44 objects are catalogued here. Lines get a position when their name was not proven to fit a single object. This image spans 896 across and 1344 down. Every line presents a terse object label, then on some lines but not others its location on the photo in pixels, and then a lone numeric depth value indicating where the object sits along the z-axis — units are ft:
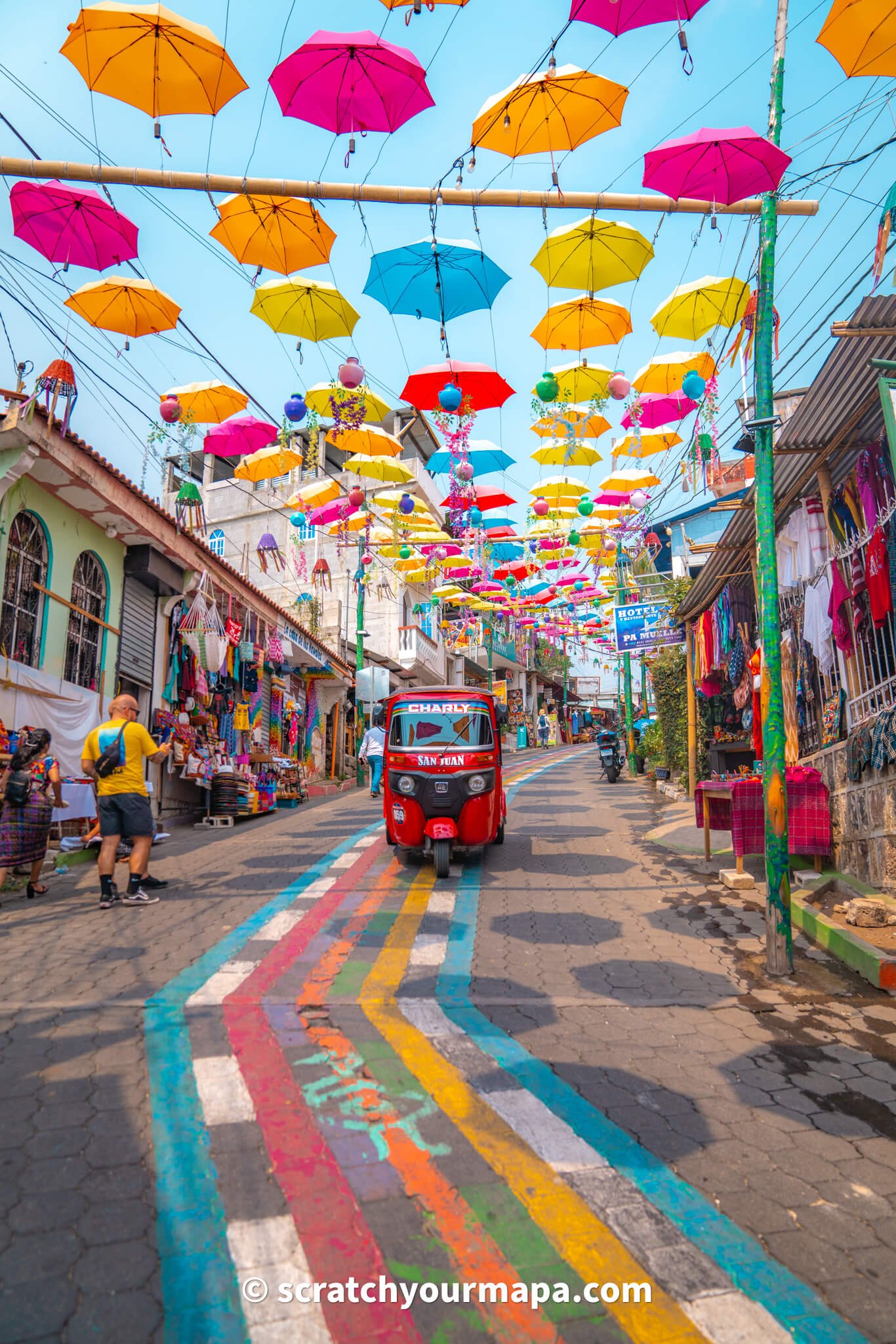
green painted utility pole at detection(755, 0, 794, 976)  19.40
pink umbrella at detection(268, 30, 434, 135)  22.20
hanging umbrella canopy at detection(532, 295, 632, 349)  34.40
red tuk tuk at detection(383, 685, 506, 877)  30.37
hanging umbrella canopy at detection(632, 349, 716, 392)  38.37
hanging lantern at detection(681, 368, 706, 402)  36.65
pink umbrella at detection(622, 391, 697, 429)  41.04
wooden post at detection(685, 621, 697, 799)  50.14
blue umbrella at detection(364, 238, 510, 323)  30.66
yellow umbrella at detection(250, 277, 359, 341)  33.60
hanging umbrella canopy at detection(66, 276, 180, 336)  30.89
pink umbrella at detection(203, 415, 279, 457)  42.04
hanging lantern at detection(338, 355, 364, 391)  36.32
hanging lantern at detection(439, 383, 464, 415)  35.70
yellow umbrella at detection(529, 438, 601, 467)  46.68
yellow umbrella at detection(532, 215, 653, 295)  30.07
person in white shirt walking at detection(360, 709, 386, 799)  55.52
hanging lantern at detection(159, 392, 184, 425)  37.32
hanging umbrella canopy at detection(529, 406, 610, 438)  43.45
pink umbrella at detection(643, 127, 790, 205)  22.11
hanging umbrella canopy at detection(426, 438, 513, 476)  51.16
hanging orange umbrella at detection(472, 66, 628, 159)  23.89
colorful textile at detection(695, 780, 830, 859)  26.55
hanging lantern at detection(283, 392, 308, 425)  40.45
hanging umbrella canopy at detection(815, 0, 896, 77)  20.57
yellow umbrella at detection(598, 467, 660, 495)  50.21
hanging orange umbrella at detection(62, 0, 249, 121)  21.80
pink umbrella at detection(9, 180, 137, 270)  25.73
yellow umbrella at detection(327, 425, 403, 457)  43.93
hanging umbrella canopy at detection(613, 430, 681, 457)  43.98
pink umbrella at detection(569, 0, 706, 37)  20.54
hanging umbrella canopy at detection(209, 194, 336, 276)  27.37
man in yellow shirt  25.40
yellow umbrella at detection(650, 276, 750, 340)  33.83
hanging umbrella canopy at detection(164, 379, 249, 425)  38.17
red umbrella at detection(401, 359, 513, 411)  37.47
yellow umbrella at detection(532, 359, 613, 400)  39.88
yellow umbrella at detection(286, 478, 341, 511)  55.52
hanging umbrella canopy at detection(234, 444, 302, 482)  45.32
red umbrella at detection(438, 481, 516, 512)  53.16
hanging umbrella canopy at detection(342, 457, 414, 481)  47.73
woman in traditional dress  25.52
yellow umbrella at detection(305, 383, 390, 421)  39.88
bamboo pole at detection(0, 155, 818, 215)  22.79
